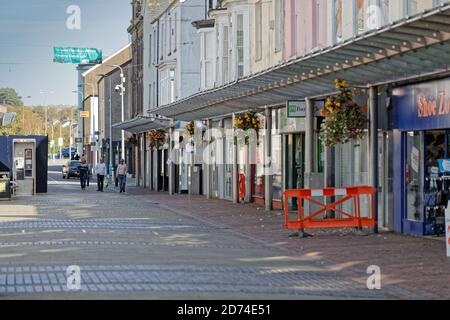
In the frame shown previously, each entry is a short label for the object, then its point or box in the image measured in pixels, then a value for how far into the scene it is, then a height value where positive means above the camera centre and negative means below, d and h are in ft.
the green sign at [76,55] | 190.49 +20.15
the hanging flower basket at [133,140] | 206.22 +4.66
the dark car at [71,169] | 274.57 -1.51
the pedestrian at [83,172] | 177.68 -1.42
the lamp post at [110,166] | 248.34 -0.59
